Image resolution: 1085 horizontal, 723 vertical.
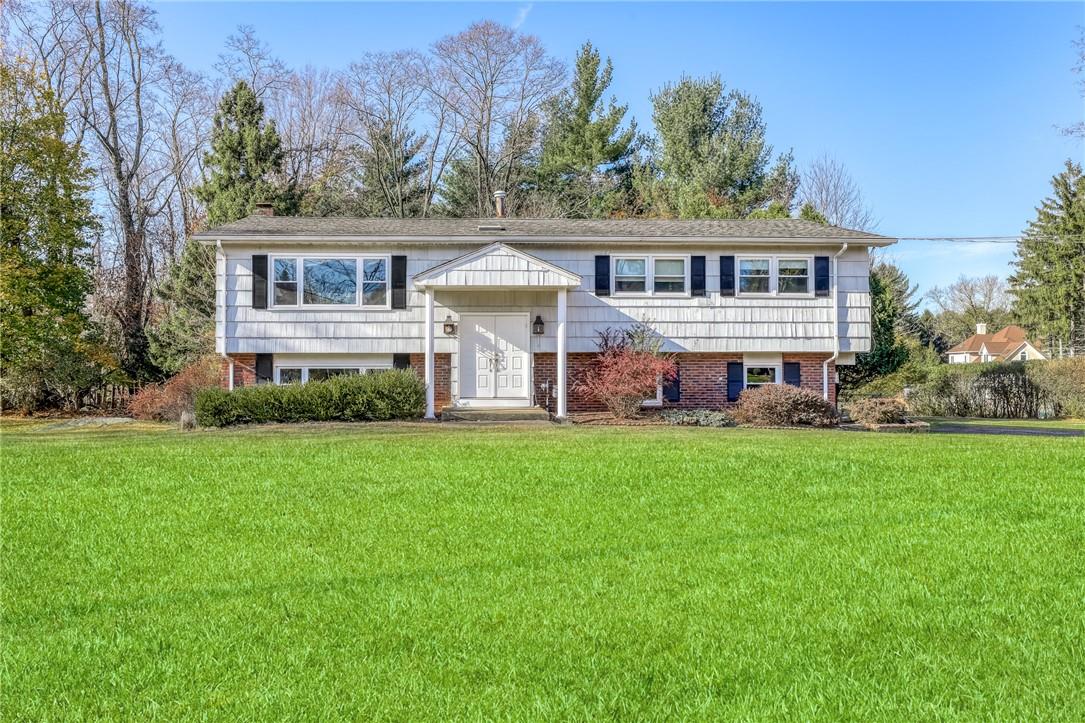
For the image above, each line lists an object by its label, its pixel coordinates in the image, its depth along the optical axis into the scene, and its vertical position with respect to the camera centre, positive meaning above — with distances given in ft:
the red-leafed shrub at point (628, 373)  53.78 +0.70
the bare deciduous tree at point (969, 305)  185.68 +18.30
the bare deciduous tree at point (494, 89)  109.70 +41.42
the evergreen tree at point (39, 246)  65.41 +12.13
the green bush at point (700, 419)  53.00 -2.41
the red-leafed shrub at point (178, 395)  62.75 -0.83
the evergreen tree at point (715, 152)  104.53 +31.19
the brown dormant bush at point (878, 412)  55.72 -2.06
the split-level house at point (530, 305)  57.77 +5.80
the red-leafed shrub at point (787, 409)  52.65 -1.73
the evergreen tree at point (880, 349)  71.87 +3.08
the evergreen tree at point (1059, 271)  125.90 +18.14
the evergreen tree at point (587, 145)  108.37 +32.83
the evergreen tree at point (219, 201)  76.95 +18.62
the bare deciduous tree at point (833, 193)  115.65 +27.86
